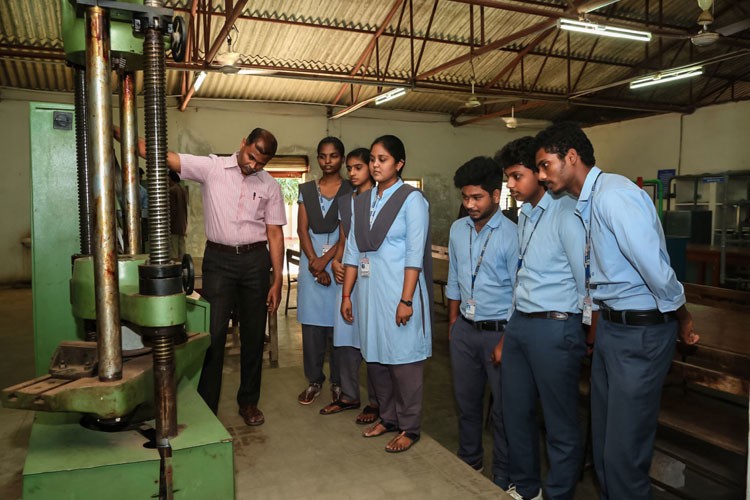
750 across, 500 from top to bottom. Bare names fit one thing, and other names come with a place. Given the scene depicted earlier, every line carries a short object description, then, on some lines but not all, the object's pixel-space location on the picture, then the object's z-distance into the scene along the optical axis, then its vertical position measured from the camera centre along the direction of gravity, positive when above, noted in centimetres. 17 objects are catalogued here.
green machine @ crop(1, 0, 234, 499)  127 -36
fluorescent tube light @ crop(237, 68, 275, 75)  731 +188
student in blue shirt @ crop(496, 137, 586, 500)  221 -48
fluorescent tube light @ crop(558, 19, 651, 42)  599 +198
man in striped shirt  283 -15
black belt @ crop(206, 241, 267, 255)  285 -18
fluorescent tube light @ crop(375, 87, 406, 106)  894 +192
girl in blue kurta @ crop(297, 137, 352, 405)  332 -32
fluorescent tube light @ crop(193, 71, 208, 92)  770 +187
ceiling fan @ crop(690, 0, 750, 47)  486 +188
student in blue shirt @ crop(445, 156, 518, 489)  257 -39
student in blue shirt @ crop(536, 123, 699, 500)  198 -30
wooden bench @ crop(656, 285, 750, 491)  242 -93
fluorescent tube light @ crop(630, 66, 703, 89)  767 +196
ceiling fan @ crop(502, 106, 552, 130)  1294 +208
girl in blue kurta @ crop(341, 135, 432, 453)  265 -33
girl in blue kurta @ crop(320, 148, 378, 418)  303 -65
